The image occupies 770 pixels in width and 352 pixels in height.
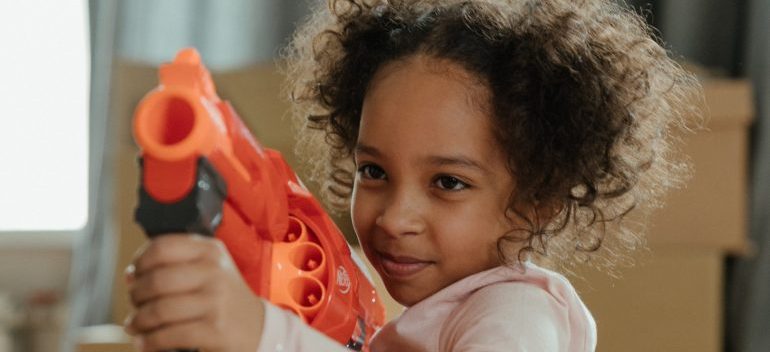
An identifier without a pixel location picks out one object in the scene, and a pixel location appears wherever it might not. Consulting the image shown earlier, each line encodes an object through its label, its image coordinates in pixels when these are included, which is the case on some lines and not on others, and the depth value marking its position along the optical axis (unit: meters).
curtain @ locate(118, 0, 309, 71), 2.46
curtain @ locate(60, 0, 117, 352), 2.44
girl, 1.02
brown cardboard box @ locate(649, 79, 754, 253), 1.93
